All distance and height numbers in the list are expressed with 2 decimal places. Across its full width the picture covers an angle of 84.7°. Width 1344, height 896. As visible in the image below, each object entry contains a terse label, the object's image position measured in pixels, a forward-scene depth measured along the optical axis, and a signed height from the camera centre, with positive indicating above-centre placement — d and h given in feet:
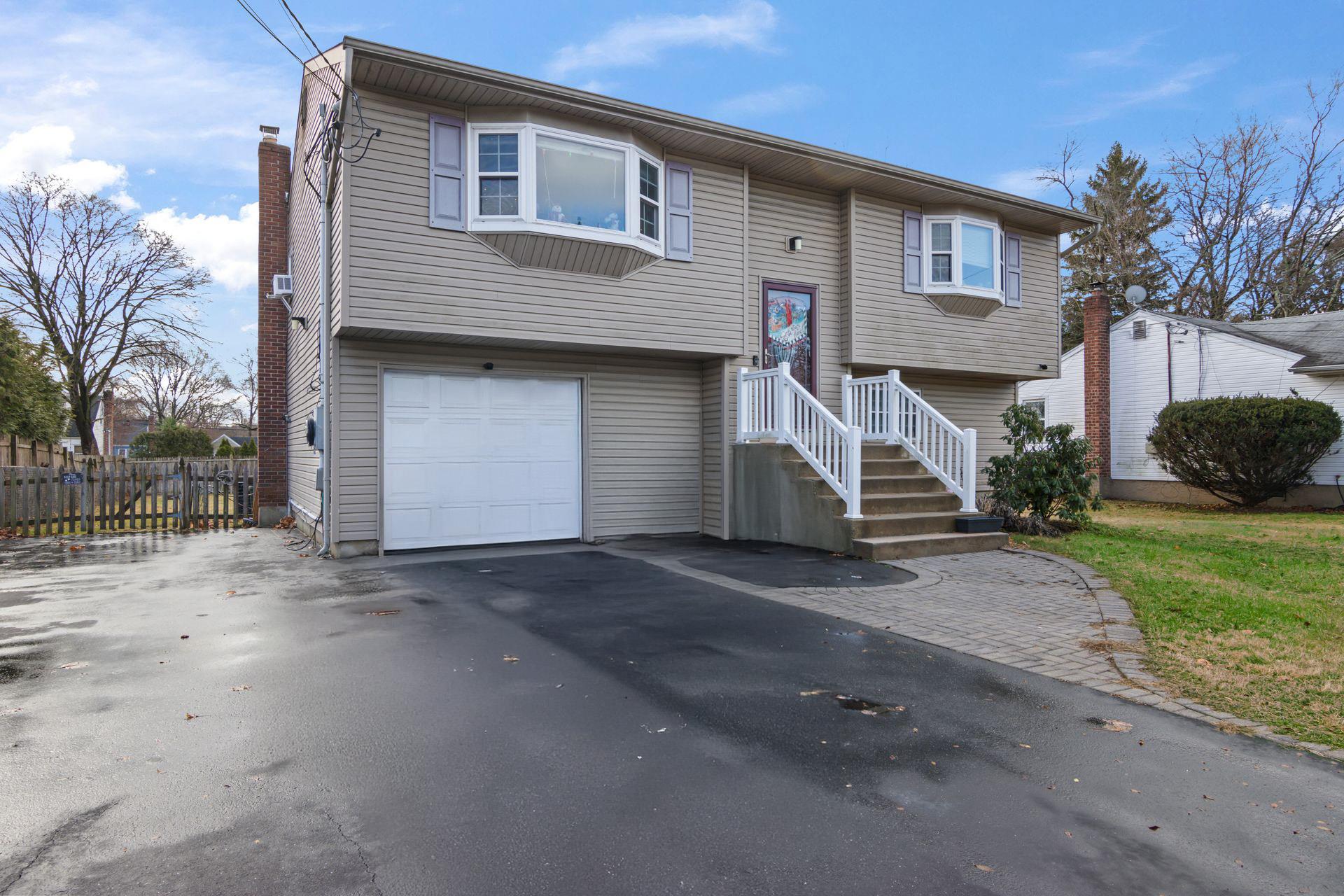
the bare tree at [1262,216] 84.74 +28.55
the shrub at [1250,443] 47.52 +0.45
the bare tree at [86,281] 74.79 +18.17
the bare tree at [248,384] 145.07 +13.36
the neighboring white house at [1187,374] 51.08 +5.76
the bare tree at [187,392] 132.46 +11.22
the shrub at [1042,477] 34.71 -1.30
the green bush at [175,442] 99.50 +1.29
